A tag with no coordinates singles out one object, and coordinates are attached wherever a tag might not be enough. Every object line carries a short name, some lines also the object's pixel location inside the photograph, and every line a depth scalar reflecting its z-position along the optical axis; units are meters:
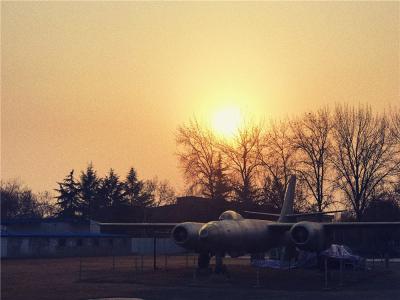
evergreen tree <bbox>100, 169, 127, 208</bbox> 107.70
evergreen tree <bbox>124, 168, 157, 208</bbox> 111.50
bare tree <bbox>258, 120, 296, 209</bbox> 67.00
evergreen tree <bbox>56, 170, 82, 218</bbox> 106.56
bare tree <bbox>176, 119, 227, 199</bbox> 73.88
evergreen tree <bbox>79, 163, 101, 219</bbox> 106.12
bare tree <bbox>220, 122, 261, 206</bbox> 72.19
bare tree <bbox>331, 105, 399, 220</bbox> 60.38
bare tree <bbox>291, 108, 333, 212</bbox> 63.09
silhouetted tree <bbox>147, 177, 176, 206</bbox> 129.00
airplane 33.22
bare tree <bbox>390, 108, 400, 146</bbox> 60.16
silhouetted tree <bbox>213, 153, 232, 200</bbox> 73.38
